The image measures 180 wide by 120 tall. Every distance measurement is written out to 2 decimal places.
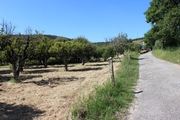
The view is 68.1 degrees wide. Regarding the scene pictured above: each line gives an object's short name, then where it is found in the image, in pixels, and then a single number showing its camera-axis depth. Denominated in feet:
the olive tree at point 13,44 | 38.08
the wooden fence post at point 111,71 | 16.91
